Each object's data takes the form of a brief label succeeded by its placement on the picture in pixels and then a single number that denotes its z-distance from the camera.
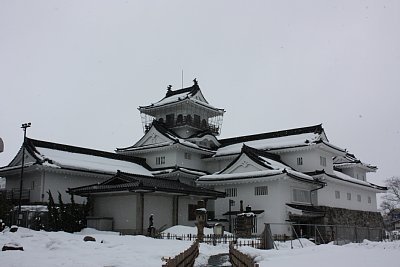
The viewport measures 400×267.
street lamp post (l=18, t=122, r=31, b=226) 36.94
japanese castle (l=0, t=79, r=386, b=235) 37.28
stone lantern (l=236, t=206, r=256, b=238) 35.16
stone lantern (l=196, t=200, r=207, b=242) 29.45
